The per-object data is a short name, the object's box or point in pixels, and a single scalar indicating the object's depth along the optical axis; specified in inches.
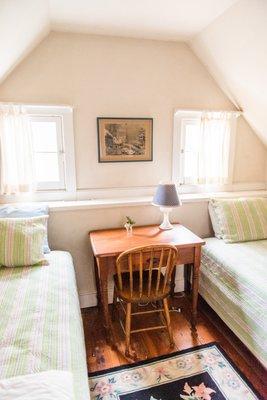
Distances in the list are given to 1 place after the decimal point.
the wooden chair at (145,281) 66.9
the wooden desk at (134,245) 72.5
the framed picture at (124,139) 93.0
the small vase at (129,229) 85.6
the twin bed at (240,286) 64.8
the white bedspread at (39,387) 33.0
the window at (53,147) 88.4
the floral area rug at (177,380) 60.5
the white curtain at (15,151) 84.0
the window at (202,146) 101.0
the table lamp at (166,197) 84.1
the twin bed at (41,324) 40.6
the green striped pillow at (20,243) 69.6
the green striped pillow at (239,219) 90.8
